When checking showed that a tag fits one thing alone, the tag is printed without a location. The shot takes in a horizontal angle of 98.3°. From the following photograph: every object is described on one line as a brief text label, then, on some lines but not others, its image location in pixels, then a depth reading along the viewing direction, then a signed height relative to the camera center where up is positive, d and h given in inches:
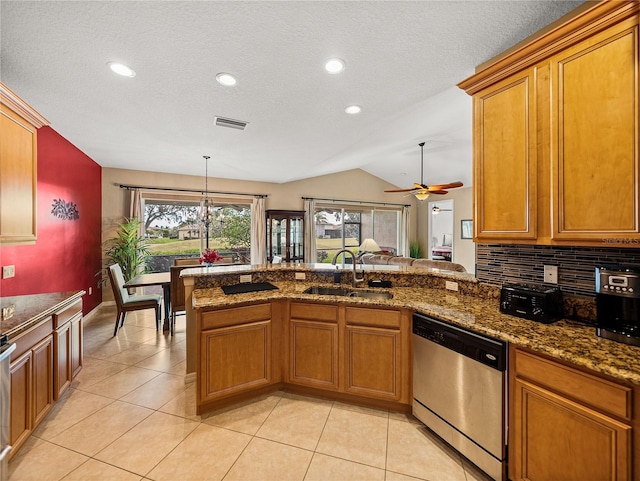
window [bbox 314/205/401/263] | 288.4 +14.9
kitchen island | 44.1 -26.2
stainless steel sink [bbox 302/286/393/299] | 92.8 -18.0
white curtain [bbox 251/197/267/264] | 246.2 +8.6
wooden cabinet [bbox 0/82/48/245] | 67.6 +19.6
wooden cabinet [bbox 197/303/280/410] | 79.9 -33.3
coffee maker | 49.1 -12.1
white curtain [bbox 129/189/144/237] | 201.2 +26.9
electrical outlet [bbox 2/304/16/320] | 68.0 -17.9
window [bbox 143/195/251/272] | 218.2 +10.4
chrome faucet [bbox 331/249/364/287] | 100.8 -14.3
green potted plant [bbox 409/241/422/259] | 320.0 -10.0
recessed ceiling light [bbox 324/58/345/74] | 75.8 +49.6
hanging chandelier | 213.8 +30.9
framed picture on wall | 271.6 +12.3
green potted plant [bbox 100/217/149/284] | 186.4 -5.8
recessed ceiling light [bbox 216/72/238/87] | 81.7 +49.3
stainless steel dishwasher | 57.5 -34.8
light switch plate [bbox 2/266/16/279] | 95.4 -10.4
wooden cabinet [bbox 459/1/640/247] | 50.8 +22.8
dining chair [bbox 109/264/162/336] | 138.8 -30.8
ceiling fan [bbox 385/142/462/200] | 175.2 +35.4
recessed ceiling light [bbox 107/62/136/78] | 74.4 +47.9
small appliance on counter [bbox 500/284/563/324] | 62.3 -14.3
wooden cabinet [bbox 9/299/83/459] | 62.5 -33.4
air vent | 114.2 +50.5
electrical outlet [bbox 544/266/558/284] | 70.3 -8.5
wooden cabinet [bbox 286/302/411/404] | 79.7 -33.0
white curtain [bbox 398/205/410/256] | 322.5 +12.2
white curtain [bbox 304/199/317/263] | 266.8 +12.2
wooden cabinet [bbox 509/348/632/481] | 41.8 -31.0
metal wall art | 133.5 +16.7
